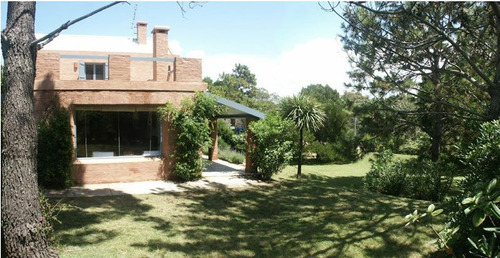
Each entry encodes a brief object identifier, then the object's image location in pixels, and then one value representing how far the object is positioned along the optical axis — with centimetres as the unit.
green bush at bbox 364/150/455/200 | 1097
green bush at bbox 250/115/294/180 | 1298
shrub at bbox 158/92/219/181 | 1187
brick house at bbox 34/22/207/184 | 1115
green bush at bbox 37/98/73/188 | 1054
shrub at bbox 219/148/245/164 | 1781
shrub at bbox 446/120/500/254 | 419
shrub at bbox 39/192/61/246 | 540
